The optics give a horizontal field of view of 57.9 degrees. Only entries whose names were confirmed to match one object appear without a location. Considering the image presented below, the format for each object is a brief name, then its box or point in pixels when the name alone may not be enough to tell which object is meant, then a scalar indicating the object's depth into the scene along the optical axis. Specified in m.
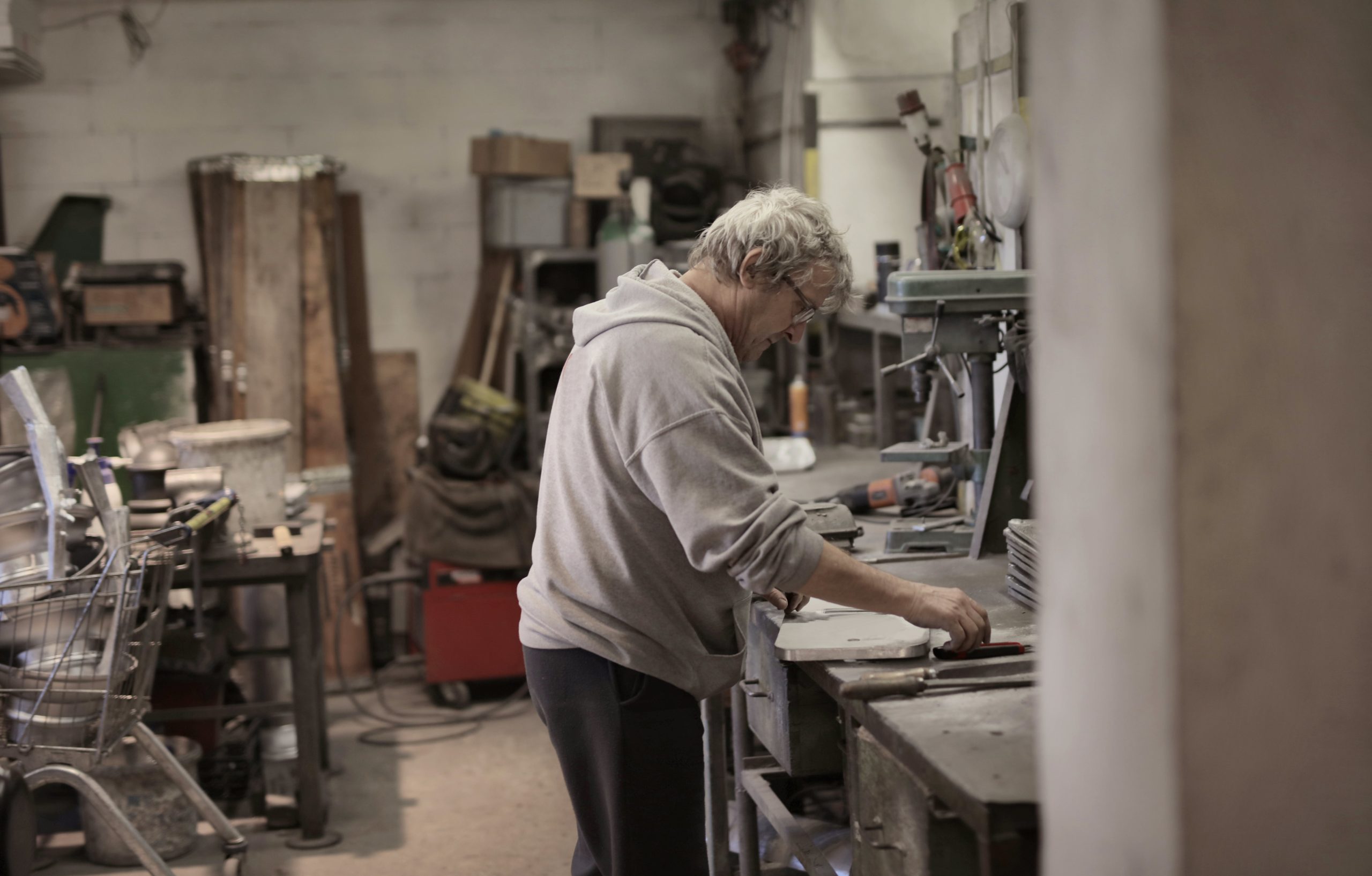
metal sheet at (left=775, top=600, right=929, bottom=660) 1.79
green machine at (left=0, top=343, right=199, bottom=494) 4.57
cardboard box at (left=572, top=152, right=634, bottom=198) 4.99
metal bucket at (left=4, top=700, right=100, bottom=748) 2.50
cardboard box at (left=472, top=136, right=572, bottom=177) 5.00
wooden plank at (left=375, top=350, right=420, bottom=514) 5.30
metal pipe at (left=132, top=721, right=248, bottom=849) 2.83
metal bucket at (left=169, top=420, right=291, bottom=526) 3.40
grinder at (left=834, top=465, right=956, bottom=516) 2.83
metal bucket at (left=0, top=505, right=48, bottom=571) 2.61
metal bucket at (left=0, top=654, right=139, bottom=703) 2.48
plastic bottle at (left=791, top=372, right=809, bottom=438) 4.04
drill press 2.36
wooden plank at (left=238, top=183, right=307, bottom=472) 4.77
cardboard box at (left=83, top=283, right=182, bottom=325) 4.57
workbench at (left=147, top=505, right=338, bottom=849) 3.21
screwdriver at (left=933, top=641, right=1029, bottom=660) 1.78
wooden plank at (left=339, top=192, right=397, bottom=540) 5.21
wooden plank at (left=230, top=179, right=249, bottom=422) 4.78
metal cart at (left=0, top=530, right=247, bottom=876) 2.48
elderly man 1.60
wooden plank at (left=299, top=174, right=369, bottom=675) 4.84
